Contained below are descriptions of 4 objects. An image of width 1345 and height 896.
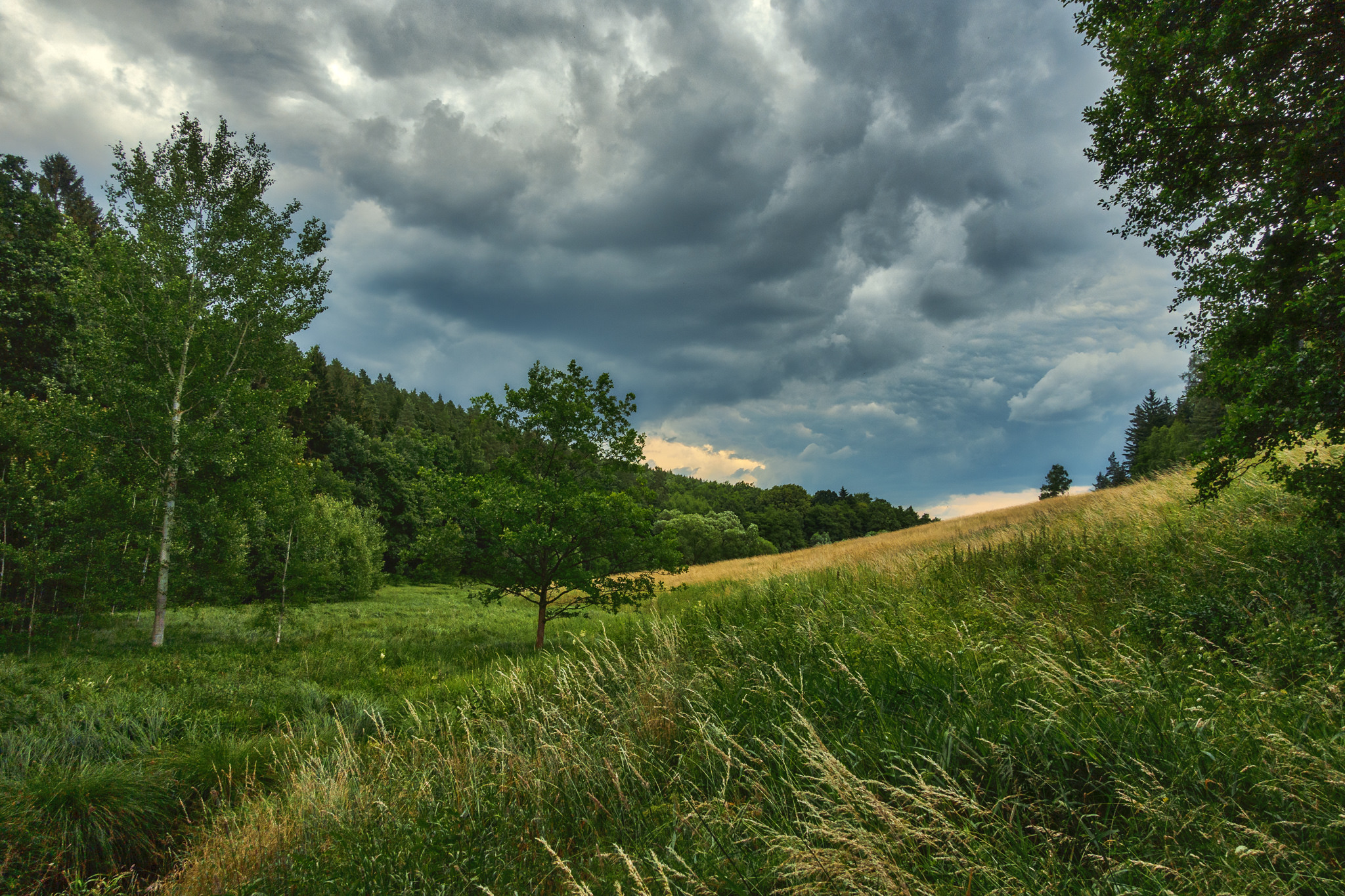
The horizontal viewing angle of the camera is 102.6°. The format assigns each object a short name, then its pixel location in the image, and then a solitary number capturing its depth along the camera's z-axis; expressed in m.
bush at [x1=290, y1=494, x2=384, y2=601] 19.23
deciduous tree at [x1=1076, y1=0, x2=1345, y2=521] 6.64
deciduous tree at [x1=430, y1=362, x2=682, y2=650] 13.52
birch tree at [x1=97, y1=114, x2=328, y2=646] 16.08
